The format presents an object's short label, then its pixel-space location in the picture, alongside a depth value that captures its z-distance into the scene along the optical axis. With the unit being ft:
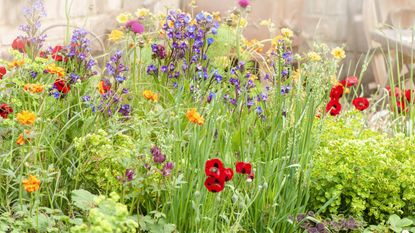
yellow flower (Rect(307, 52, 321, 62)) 13.52
